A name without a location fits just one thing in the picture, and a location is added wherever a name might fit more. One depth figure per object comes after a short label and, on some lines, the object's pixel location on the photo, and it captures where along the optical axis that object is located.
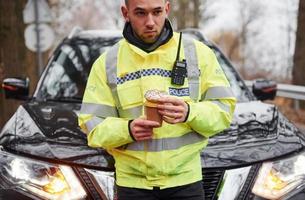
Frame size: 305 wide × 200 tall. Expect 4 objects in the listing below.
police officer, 2.70
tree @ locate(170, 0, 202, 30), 26.58
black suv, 3.32
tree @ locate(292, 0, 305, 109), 12.23
